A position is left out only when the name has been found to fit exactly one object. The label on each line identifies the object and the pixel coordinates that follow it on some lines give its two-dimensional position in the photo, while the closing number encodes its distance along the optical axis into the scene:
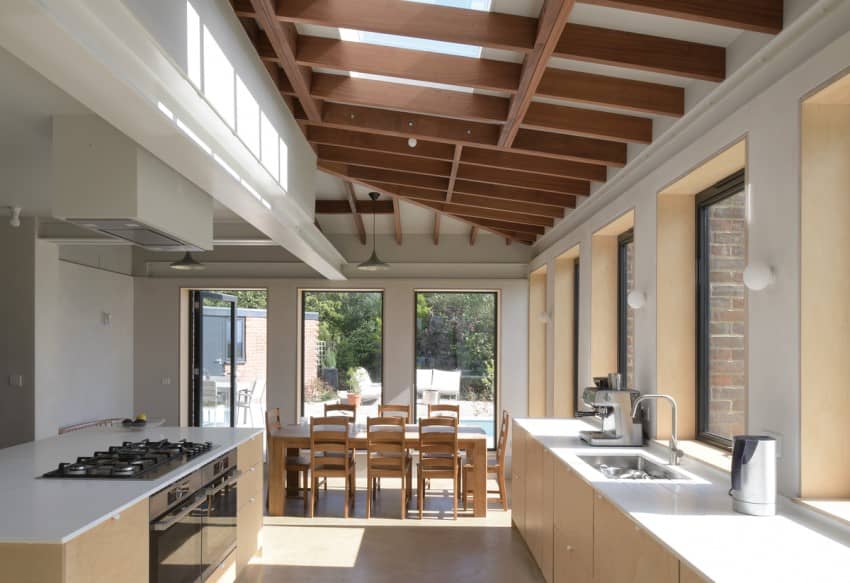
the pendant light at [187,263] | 7.79
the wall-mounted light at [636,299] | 4.47
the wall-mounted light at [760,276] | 2.79
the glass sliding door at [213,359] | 10.05
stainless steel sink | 3.77
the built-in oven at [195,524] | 3.32
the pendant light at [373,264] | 7.55
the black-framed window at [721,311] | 3.98
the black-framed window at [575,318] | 7.64
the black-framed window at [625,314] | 5.80
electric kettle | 2.60
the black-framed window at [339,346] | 9.92
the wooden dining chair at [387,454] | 6.59
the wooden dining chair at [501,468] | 7.06
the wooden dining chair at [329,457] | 6.60
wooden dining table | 6.84
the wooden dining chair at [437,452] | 6.56
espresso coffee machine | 4.36
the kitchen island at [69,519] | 2.44
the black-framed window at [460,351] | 9.86
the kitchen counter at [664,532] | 2.07
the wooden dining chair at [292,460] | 7.06
